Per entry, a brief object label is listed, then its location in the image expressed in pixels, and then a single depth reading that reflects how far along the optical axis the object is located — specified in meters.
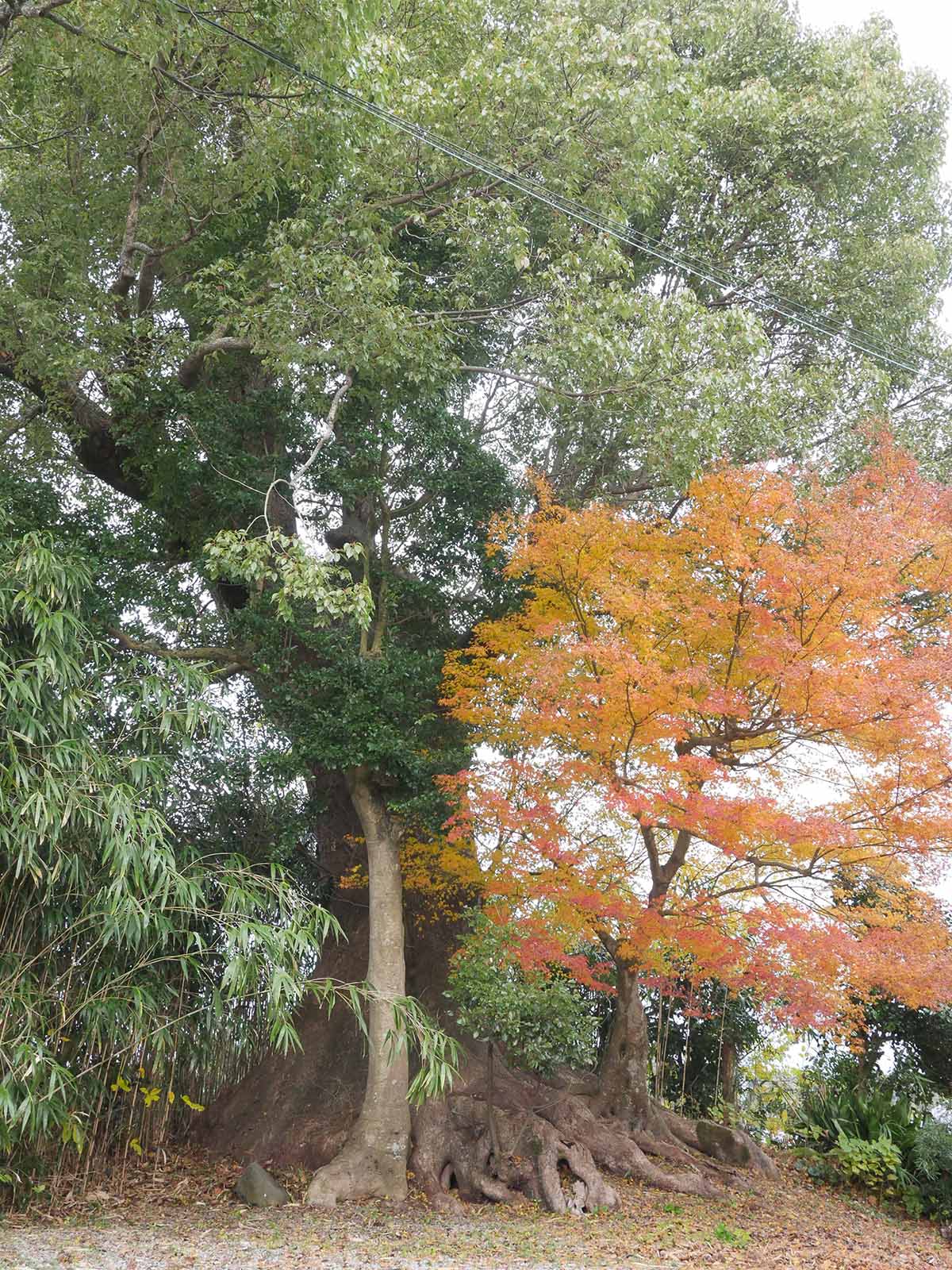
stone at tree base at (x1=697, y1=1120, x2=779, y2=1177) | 8.53
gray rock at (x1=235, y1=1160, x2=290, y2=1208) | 7.10
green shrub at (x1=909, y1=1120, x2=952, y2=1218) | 7.67
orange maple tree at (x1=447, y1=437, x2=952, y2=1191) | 6.57
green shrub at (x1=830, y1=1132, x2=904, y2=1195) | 8.14
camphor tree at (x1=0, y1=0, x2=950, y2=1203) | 7.52
